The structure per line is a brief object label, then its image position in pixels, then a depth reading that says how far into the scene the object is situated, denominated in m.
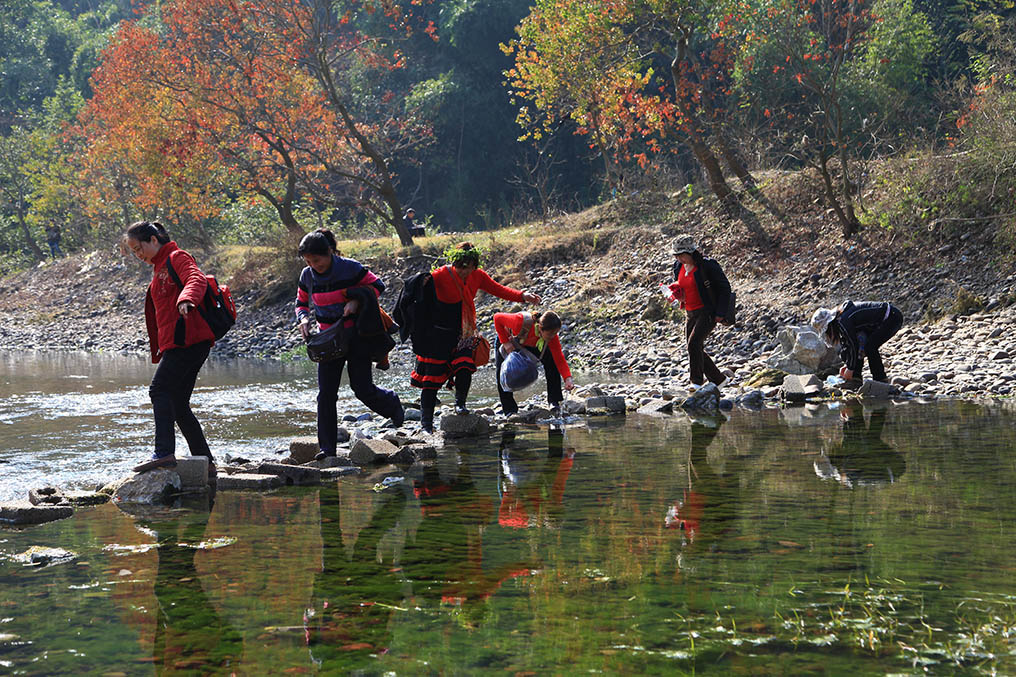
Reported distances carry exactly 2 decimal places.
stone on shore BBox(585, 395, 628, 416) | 10.95
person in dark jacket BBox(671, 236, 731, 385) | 11.49
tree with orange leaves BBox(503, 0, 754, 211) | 20.14
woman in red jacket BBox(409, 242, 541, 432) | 9.17
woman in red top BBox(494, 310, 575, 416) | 10.27
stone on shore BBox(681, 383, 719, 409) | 11.30
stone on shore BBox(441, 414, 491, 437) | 9.68
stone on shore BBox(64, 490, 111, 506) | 6.82
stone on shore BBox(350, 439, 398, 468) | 8.25
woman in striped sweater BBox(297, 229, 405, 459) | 7.86
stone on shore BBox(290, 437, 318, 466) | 8.26
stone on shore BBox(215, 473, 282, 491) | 7.19
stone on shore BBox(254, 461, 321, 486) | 7.46
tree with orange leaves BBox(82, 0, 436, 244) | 26.00
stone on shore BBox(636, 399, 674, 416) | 11.05
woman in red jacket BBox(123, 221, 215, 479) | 7.13
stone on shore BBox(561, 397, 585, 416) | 11.02
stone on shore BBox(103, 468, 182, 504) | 6.80
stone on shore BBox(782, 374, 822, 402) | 11.48
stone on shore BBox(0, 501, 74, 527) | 6.12
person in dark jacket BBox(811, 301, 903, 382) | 11.39
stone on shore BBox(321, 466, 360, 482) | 7.65
